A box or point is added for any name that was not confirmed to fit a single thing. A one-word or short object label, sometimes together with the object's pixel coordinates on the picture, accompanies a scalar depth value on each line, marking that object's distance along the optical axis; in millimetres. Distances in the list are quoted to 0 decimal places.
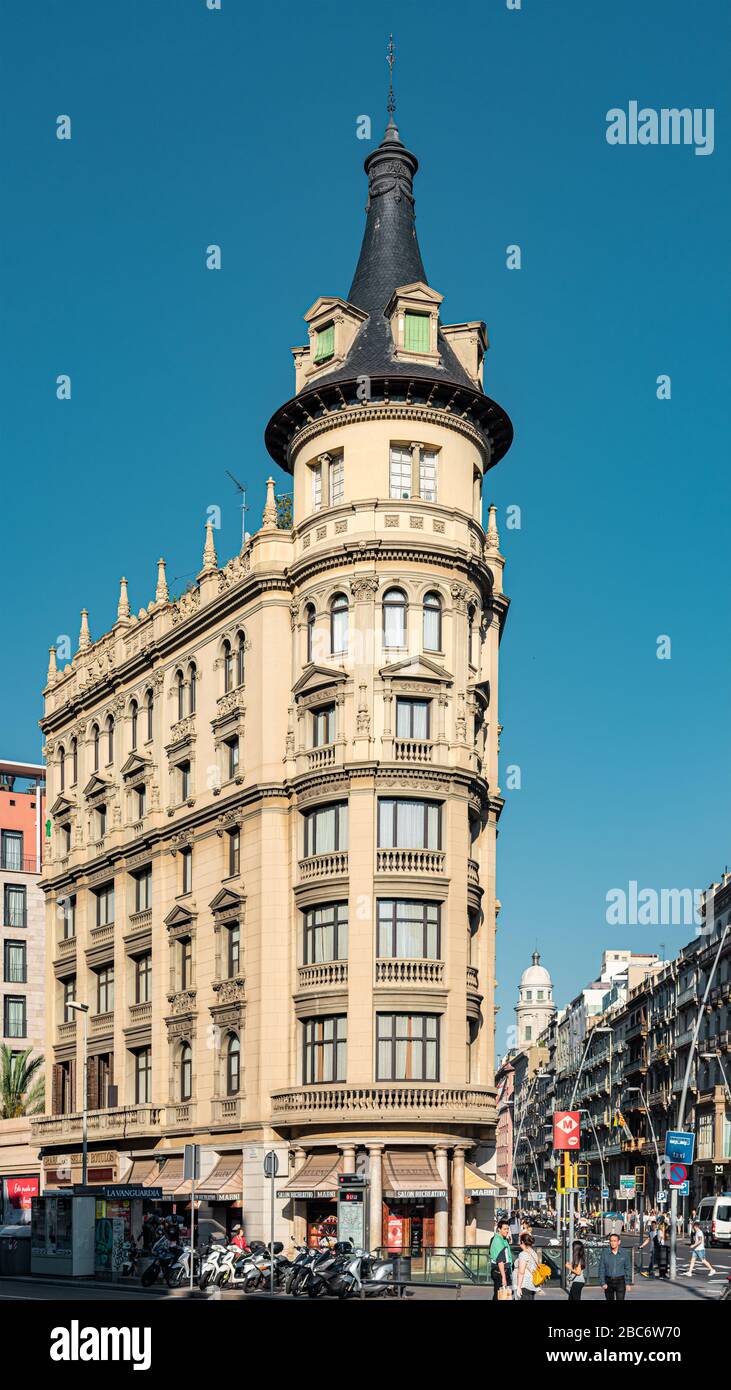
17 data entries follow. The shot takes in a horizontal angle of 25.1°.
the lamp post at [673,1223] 47938
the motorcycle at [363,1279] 37500
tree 86062
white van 73812
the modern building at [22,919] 91688
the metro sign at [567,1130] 34906
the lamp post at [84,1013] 57741
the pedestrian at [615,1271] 25672
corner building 50156
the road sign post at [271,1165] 40847
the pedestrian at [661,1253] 49406
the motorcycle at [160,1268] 44094
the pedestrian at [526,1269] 27578
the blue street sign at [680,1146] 41847
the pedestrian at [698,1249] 51438
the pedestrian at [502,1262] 29562
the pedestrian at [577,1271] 26969
